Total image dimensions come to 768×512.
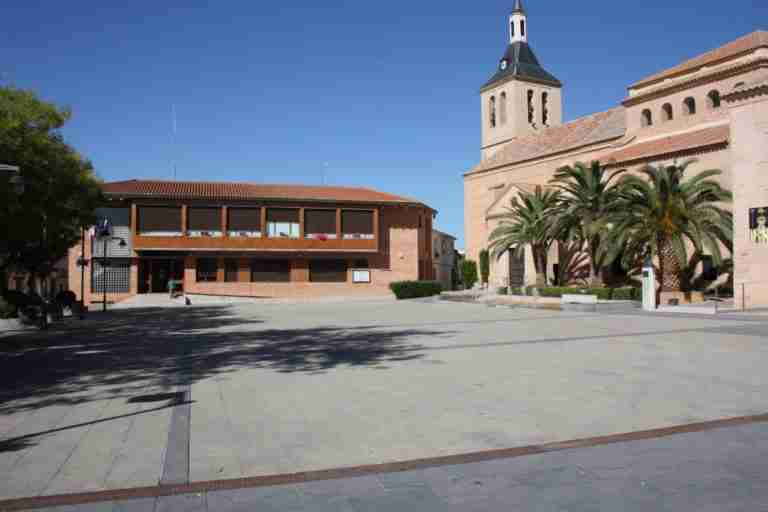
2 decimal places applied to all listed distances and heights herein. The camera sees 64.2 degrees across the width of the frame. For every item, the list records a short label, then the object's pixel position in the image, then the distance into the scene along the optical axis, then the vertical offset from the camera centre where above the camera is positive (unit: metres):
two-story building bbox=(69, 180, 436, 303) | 38.84 +2.40
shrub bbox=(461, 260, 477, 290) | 48.38 +0.43
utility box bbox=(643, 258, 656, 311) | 24.08 -0.30
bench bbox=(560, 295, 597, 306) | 25.41 -0.90
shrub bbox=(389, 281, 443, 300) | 39.31 -0.66
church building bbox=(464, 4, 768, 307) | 23.31 +8.61
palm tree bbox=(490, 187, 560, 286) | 31.81 +2.59
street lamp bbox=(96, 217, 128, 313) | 29.42 +2.37
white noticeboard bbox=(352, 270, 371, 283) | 42.62 +0.20
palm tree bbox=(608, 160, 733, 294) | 23.92 +2.49
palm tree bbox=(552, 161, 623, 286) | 26.72 +3.06
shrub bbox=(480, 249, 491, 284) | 45.28 +0.92
